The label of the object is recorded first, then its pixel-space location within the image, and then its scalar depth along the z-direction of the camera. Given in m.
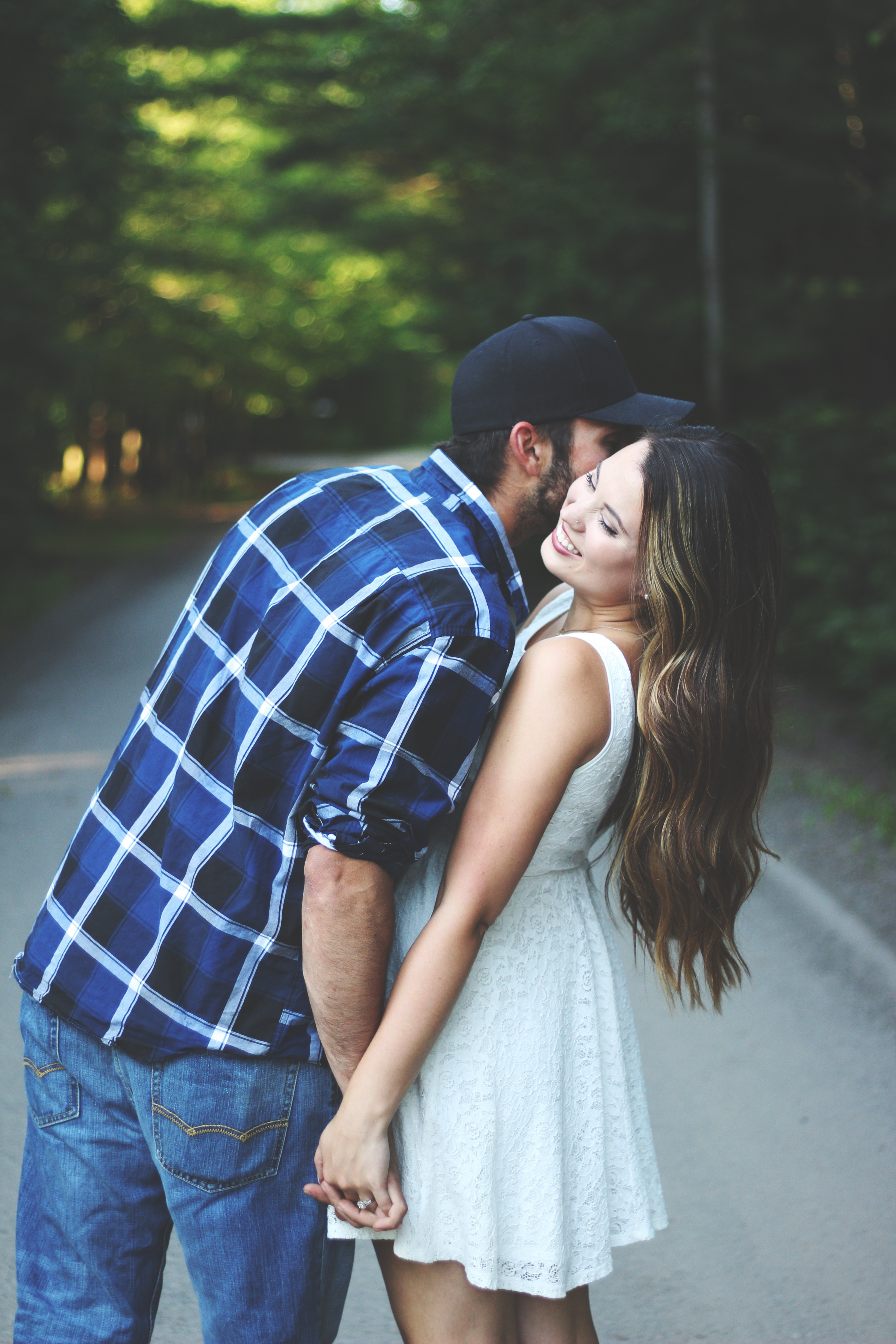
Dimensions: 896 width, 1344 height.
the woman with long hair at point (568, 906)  1.80
